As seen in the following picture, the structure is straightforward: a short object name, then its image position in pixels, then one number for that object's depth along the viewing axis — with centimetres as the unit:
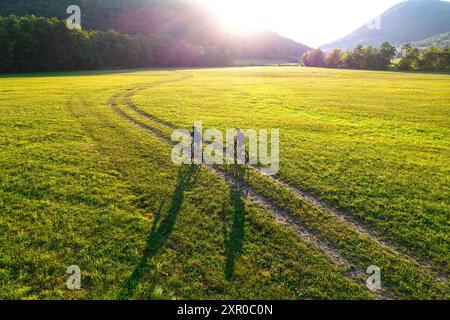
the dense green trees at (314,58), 18300
